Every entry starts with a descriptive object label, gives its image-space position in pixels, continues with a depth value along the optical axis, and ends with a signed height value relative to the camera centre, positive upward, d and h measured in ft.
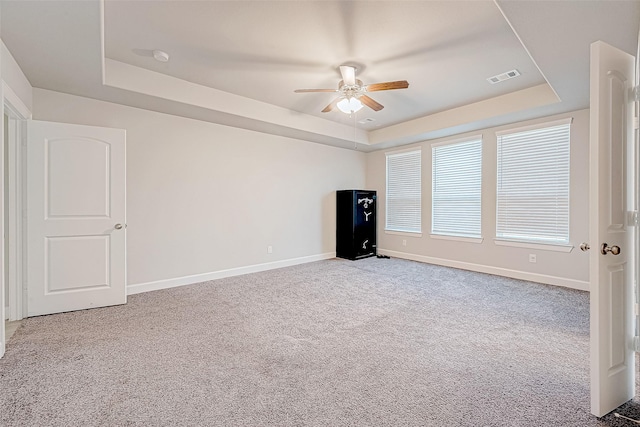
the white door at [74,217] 9.96 -0.15
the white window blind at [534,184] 13.67 +1.36
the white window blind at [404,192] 19.51 +1.37
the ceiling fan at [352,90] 10.46 +4.38
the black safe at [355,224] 19.59 -0.72
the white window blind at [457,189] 16.67 +1.41
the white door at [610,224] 5.20 -0.19
